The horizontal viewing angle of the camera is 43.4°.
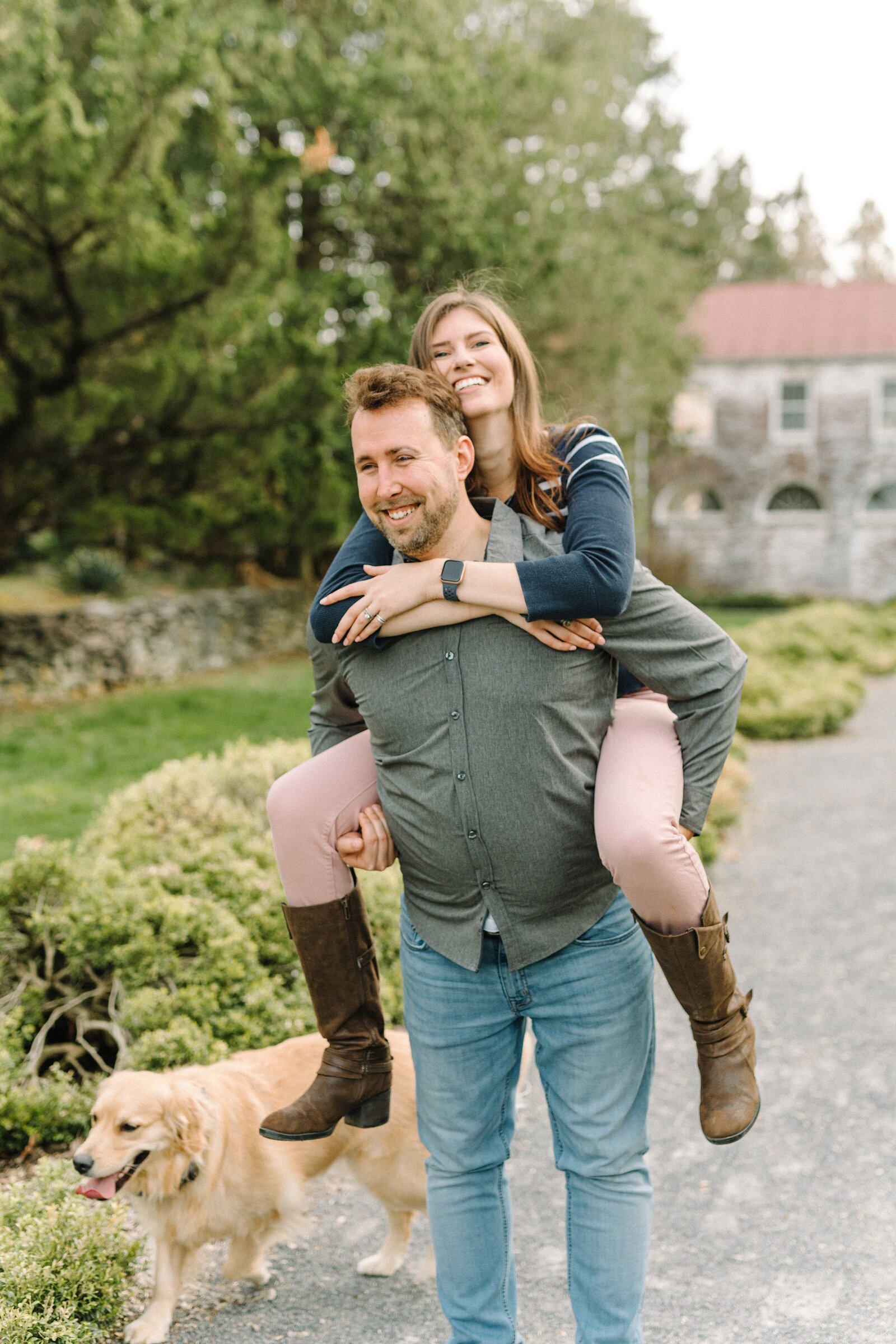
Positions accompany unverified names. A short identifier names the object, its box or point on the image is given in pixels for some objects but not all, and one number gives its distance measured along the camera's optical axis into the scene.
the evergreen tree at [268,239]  8.38
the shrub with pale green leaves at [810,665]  11.66
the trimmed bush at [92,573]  14.87
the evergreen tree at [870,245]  56.95
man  2.22
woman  2.17
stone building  31.06
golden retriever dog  2.63
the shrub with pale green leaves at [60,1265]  2.61
